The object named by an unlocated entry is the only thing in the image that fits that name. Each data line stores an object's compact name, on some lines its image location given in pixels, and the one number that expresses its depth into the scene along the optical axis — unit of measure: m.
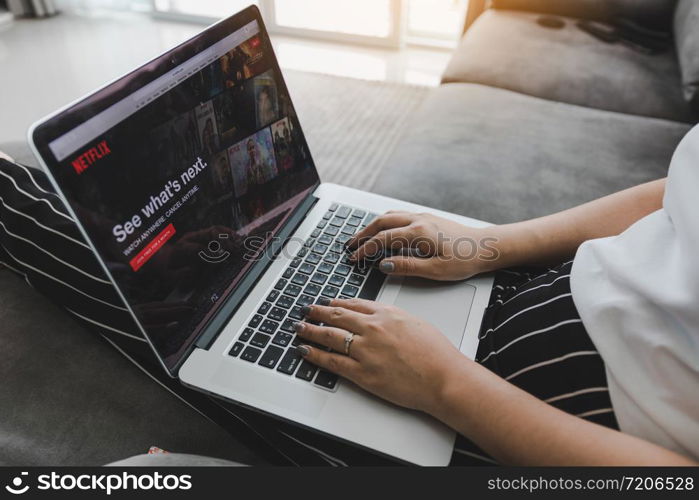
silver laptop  0.57
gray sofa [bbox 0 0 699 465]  0.73
